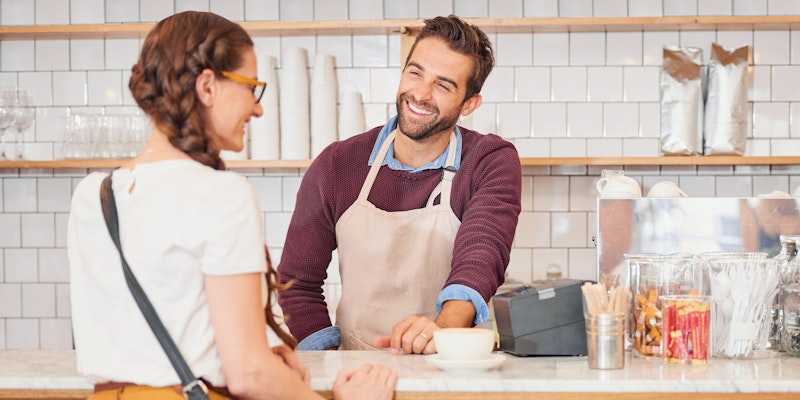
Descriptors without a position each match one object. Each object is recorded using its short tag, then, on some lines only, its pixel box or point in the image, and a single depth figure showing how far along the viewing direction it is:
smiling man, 2.45
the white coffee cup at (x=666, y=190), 2.69
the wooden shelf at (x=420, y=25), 3.67
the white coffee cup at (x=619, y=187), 2.66
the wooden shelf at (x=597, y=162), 3.63
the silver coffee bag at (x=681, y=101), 3.76
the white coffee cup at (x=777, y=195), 2.53
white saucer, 1.75
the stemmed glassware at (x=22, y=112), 3.82
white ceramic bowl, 1.76
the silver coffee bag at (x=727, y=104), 3.72
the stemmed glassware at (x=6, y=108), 3.81
